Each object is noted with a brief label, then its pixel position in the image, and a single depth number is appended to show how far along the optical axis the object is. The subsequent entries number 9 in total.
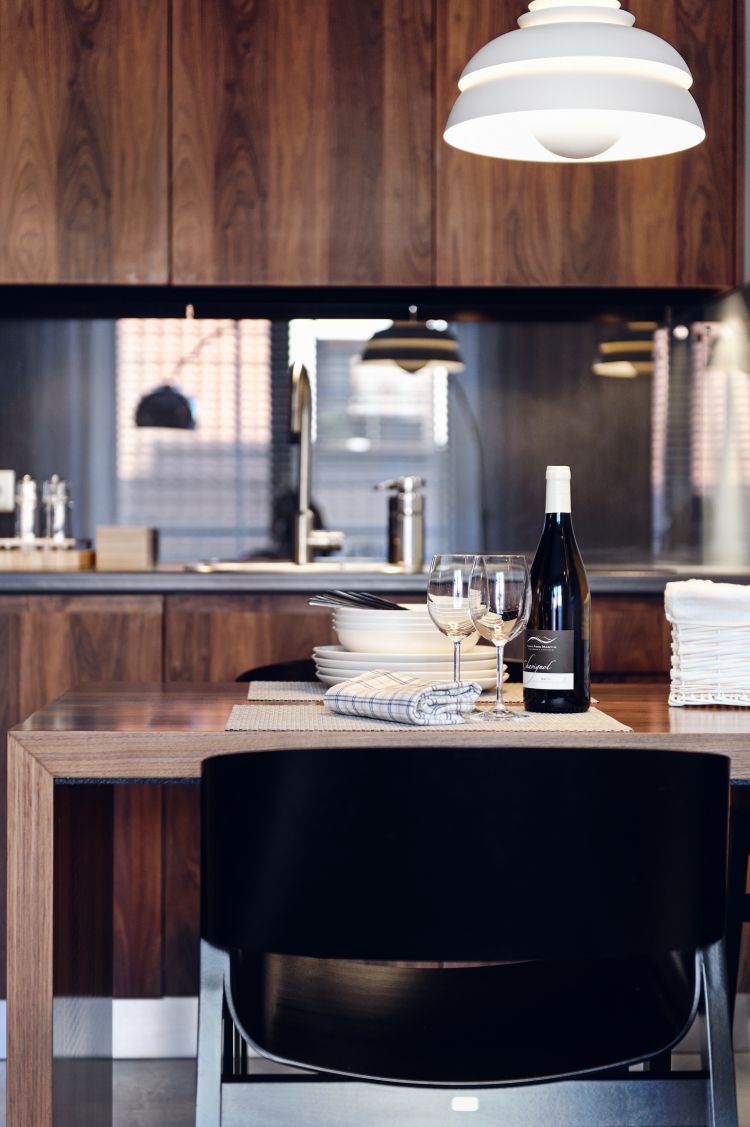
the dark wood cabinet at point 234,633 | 2.91
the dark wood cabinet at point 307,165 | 3.18
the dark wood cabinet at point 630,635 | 2.96
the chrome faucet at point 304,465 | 3.42
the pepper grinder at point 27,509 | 3.48
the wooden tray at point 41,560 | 3.14
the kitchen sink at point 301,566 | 3.41
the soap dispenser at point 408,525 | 3.45
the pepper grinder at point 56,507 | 3.51
